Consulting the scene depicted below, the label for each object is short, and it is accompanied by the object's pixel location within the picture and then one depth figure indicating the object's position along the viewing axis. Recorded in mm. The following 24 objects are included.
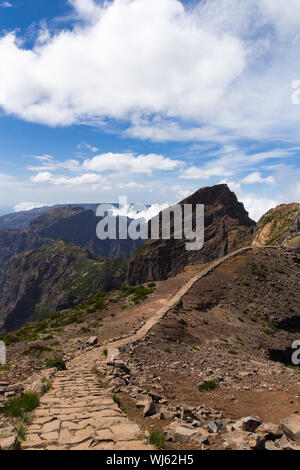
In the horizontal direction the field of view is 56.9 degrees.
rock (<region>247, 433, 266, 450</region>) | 7871
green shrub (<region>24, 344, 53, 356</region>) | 27906
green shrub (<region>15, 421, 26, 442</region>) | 8047
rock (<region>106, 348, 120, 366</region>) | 18922
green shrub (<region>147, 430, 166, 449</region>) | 7777
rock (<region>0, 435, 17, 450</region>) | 6936
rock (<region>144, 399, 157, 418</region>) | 11078
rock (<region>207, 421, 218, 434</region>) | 9585
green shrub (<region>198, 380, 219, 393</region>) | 16184
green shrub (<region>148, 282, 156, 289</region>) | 56250
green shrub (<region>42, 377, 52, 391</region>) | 13984
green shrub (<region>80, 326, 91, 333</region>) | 37075
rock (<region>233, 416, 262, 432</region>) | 9344
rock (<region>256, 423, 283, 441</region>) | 8945
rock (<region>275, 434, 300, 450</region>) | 8087
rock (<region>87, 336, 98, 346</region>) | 29203
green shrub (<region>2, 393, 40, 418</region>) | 9988
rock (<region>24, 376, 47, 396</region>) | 12838
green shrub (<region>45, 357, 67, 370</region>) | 19672
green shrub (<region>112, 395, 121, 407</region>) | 11998
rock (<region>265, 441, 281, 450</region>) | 8115
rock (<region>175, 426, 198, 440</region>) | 8625
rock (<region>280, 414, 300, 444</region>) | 8672
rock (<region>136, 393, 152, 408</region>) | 12007
